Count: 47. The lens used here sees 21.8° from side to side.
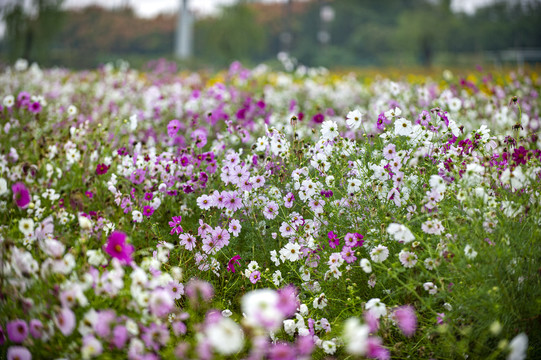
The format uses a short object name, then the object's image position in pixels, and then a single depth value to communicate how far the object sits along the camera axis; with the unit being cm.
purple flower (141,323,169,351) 421
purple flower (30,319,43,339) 421
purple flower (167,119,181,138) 536
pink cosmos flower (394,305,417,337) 434
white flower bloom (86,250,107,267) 430
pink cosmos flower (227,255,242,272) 486
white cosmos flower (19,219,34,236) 454
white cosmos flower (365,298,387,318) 440
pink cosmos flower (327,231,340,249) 478
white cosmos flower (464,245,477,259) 447
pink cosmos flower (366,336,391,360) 408
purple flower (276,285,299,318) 465
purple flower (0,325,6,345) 431
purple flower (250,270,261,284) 478
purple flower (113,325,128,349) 418
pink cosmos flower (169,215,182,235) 489
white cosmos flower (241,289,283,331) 360
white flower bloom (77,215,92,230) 428
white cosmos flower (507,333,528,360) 404
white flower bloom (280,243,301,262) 480
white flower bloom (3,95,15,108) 559
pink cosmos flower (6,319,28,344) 421
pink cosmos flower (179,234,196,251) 487
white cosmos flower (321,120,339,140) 493
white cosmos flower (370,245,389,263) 455
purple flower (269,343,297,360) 388
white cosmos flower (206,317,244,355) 362
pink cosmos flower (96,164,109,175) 514
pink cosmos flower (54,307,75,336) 418
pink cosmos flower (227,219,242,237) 488
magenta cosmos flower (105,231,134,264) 424
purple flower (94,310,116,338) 416
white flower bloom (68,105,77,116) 564
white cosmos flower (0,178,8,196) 470
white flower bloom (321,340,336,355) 447
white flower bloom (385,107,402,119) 493
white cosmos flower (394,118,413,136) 490
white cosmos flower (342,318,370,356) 391
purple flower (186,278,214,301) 426
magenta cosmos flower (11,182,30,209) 450
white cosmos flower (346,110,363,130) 493
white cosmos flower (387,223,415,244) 442
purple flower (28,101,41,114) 562
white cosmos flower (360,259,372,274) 444
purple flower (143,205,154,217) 501
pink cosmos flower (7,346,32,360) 418
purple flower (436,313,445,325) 451
